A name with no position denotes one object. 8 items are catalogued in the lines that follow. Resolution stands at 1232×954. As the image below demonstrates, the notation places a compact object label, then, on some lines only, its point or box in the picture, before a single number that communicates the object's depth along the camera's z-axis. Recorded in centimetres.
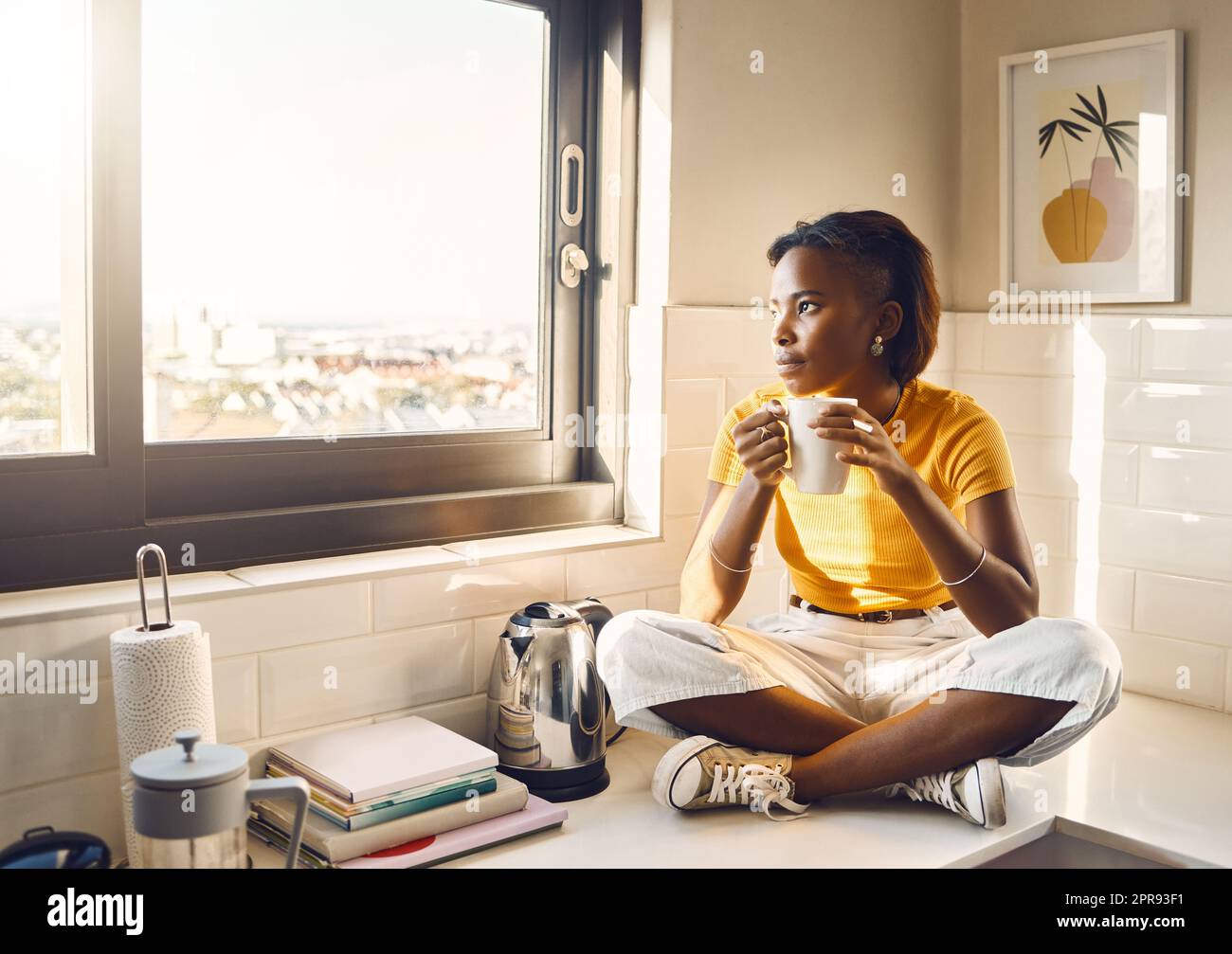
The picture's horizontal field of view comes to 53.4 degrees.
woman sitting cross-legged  157
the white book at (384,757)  151
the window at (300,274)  154
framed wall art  217
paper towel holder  139
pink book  147
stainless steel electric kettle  171
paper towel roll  138
